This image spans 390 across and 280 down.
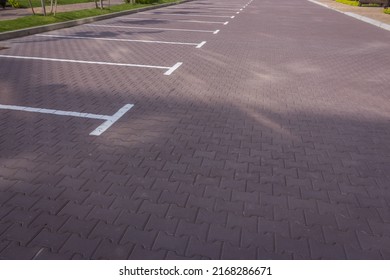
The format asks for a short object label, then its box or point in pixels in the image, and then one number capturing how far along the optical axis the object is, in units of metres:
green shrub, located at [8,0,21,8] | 19.09
